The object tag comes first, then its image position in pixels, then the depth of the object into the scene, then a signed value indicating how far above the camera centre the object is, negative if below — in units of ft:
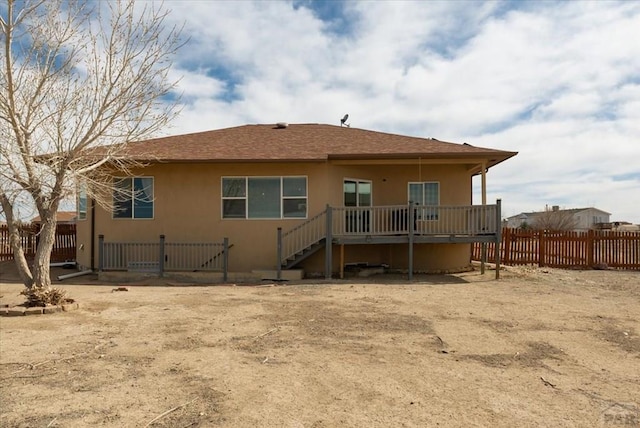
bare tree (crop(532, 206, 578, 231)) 127.86 +1.89
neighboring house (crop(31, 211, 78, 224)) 117.13 +2.61
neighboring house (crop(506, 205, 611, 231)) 209.42 +4.77
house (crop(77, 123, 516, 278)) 41.32 +1.67
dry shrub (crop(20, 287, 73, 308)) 25.93 -4.21
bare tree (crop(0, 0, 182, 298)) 25.22 +5.28
